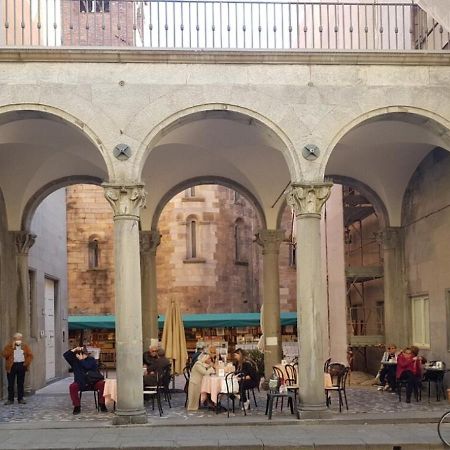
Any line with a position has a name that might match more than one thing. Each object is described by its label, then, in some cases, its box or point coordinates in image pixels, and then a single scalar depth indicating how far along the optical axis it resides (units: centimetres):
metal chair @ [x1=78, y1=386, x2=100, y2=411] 1576
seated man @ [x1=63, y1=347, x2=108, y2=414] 1539
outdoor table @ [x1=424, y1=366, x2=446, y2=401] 1619
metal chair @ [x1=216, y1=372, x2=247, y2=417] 1475
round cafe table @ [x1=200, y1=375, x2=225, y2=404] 1510
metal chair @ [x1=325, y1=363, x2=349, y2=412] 1479
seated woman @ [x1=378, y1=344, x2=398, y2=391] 1812
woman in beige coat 1561
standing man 1672
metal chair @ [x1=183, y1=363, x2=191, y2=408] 1720
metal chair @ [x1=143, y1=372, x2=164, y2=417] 1495
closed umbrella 1883
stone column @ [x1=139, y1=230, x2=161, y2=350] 1970
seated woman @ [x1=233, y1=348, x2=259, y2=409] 1512
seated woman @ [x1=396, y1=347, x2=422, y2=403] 1615
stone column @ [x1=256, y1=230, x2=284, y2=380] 1973
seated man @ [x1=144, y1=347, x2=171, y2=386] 1594
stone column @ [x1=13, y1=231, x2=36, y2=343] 1873
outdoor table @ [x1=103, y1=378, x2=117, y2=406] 1506
